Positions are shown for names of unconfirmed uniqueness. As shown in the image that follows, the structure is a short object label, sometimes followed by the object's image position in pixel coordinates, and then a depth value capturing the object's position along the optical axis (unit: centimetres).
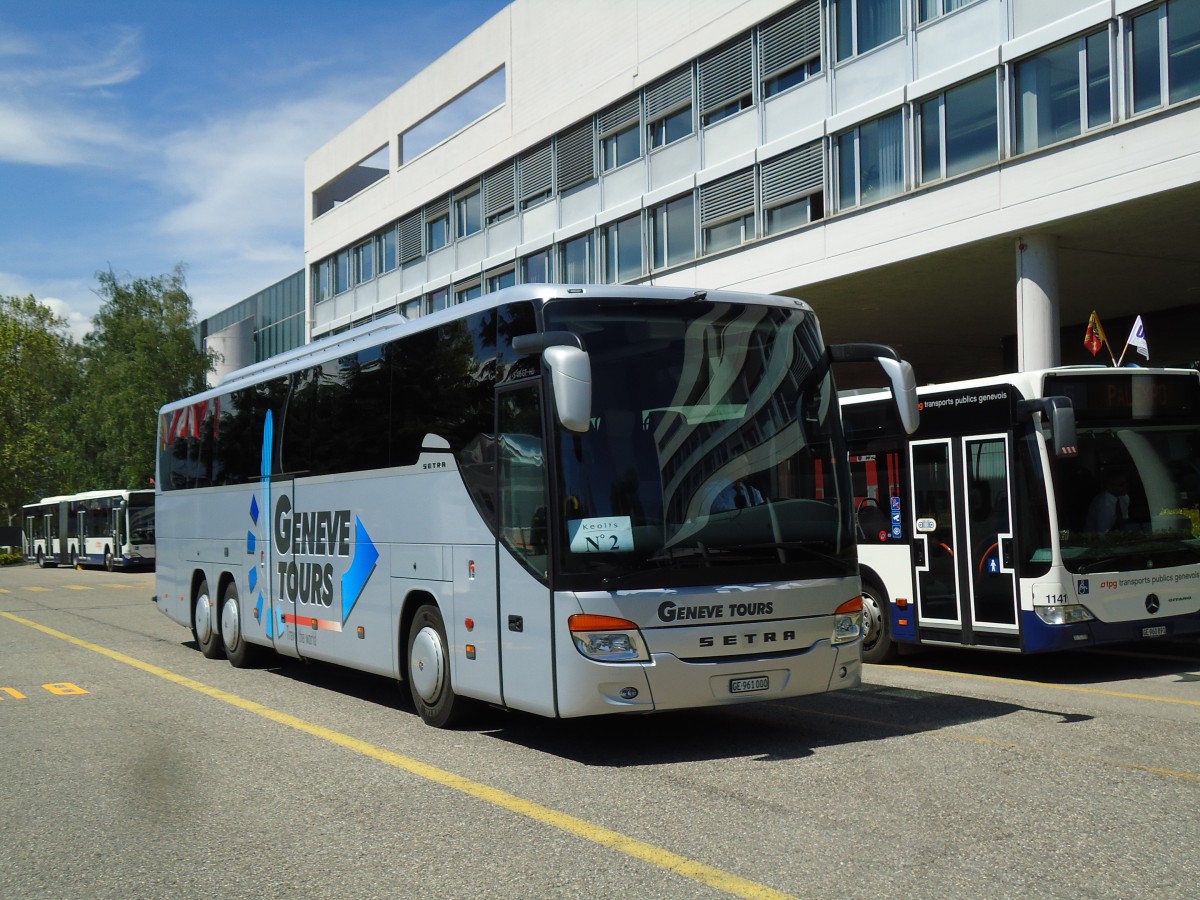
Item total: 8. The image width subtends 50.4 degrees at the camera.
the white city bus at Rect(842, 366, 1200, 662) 1141
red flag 1800
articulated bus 4712
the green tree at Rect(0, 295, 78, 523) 8269
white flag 1655
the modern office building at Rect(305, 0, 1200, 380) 1922
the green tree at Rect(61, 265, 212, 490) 6806
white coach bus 778
